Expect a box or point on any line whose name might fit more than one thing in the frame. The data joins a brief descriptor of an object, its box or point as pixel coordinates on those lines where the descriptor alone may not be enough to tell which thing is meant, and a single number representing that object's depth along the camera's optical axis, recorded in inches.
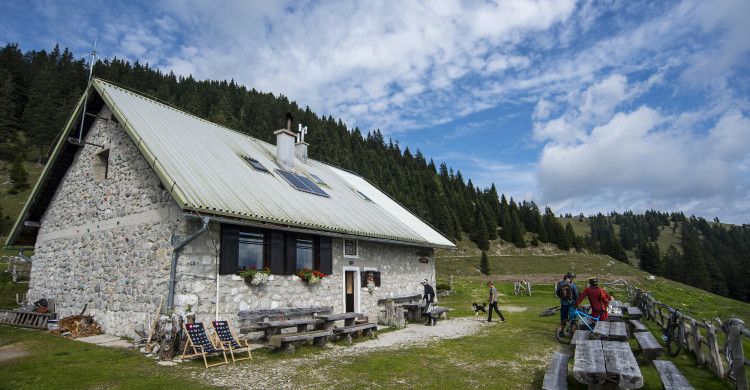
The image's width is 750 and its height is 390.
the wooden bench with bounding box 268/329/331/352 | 403.5
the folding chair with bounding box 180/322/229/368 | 363.3
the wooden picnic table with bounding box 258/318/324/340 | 438.3
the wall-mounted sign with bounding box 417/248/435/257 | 832.9
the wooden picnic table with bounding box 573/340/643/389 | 204.7
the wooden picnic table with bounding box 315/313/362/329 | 477.7
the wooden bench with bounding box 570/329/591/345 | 300.8
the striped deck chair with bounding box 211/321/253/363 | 378.6
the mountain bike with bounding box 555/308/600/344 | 434.6
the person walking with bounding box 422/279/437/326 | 631.0
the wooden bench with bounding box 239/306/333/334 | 440.6
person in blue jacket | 476.1
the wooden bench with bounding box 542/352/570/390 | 218.2
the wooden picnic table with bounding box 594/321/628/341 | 319.3
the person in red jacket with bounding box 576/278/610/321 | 428.7
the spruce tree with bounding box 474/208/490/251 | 3112.0
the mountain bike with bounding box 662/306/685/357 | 392.0
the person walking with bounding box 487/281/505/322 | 639.8
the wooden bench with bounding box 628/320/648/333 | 400.5
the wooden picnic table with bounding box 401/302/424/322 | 673.0
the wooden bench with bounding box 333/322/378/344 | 473.4
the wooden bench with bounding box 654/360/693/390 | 206.8
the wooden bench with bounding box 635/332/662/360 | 312.3
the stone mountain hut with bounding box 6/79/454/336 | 433.7
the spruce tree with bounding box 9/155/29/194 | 1955.0
